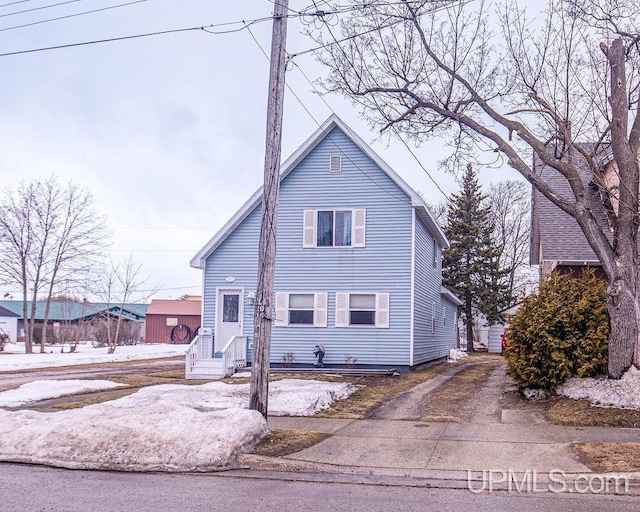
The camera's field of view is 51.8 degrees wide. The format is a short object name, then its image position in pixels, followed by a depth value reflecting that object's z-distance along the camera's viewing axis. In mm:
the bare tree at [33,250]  34219
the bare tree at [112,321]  37406
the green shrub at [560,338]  12141
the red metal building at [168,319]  55000
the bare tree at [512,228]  48406
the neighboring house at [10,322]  60281
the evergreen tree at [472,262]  40719
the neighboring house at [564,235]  17156
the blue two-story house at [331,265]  19750
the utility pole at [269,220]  9789
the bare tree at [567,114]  11859
